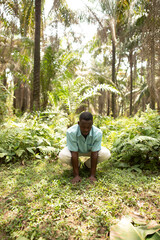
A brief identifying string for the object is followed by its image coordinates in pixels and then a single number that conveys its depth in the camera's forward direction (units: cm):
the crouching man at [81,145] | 280
